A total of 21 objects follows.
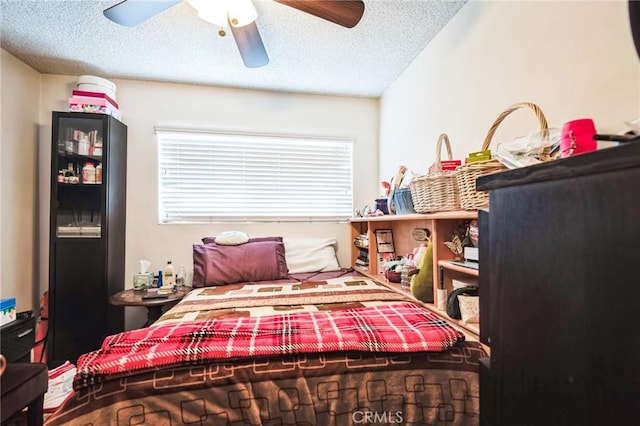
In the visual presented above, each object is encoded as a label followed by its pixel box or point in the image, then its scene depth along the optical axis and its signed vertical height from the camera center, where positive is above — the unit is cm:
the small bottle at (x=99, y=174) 223 +34
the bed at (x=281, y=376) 87 -50
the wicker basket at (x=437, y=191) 130 +13
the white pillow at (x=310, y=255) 255 -33
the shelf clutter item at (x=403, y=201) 172 +10
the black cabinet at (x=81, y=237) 214 -13
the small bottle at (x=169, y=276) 224 -44
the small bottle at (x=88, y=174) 222 +34
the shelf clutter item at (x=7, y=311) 179 -57
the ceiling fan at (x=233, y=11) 131 +97
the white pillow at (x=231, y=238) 235 -16
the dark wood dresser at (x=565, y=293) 32 -10
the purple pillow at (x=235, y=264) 219 -35
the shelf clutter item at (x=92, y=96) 218 +92
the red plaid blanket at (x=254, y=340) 91 -42
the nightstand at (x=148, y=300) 200 -56
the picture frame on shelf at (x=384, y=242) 229 -19
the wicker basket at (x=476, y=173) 108 +17
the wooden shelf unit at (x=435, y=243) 123 -16
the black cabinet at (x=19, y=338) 176 -74
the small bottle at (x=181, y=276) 239 -48
